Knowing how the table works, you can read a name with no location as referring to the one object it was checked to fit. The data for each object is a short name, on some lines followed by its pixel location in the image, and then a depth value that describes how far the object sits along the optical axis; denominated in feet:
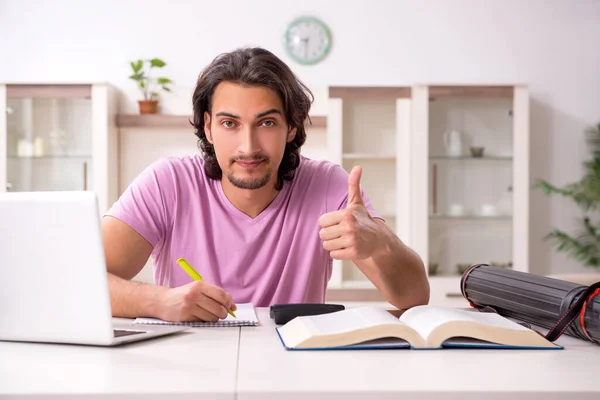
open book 3.65
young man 6.32
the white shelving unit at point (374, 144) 14.33
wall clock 15.17
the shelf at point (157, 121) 14.51
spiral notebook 4.52
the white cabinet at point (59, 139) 14.10
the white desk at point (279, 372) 2.88
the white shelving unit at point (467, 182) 14.21
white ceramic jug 14.58
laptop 3.62
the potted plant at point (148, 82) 14.28
